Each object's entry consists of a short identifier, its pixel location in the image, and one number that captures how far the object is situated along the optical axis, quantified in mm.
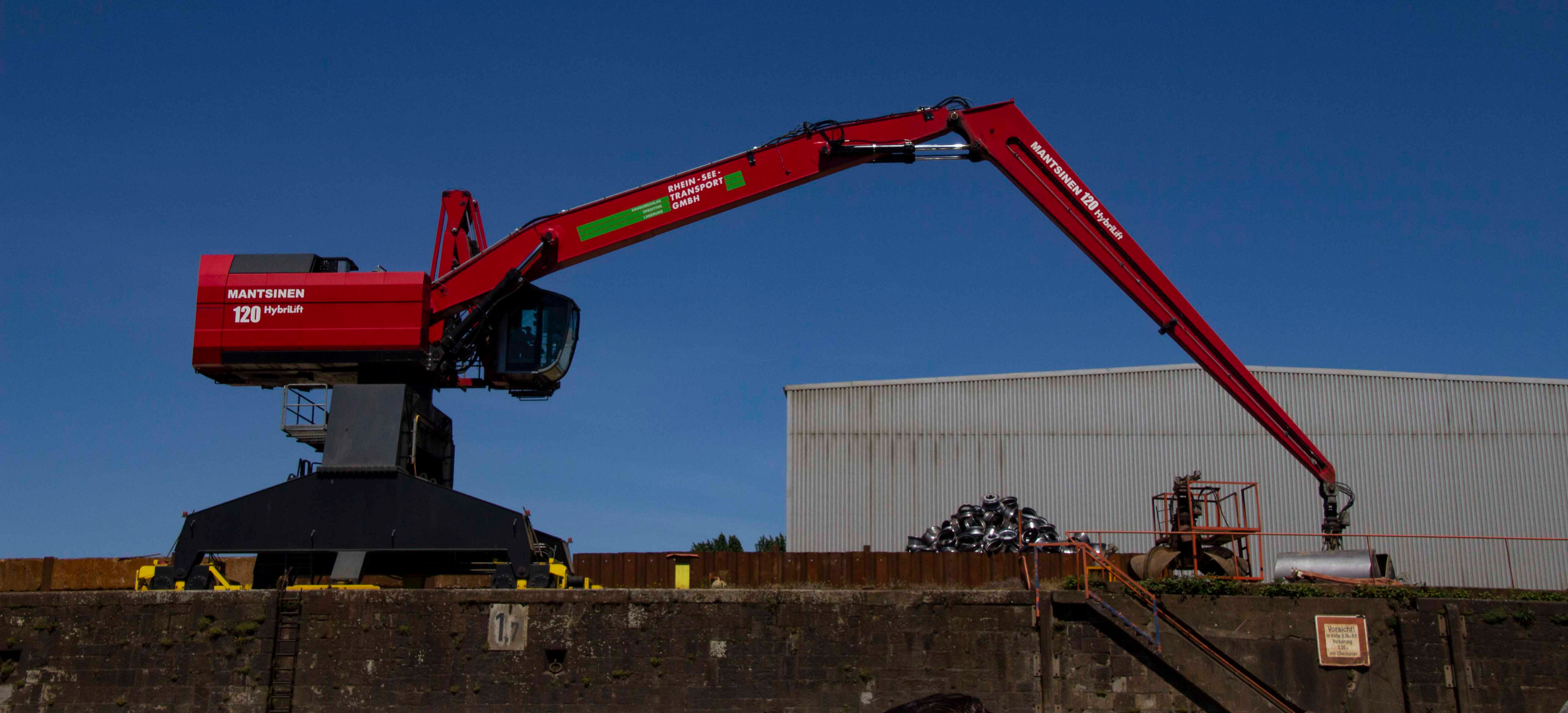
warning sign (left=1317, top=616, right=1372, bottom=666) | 15570
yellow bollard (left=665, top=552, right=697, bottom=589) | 18094
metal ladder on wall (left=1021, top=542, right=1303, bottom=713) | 15266
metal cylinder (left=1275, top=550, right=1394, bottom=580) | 17203
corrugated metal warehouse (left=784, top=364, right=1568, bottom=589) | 26781
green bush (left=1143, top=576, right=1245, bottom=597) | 15716
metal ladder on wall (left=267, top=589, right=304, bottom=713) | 15055
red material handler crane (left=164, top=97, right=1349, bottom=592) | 16719
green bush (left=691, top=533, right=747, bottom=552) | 42062
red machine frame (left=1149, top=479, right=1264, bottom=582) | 16875
